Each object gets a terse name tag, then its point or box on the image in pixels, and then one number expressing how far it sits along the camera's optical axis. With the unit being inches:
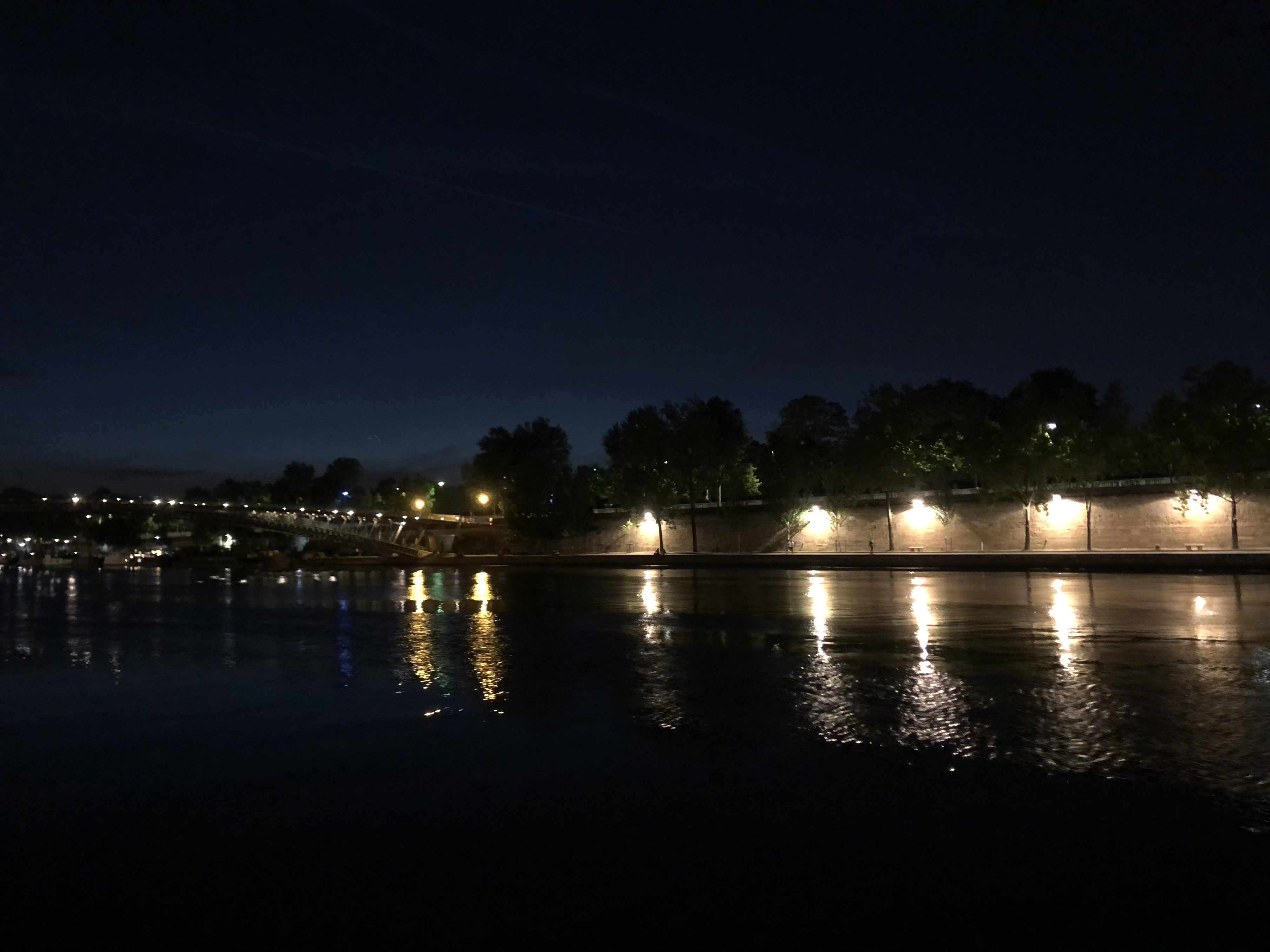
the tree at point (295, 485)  6766.7
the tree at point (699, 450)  2342.5
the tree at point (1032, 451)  1769.2
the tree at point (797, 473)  2159.2
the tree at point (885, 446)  2006.6
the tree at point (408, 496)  4542.3
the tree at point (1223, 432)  1525.6
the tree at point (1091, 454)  1768.0
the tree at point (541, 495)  2770.7
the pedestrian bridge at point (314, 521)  3299.7
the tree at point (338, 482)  6323.8
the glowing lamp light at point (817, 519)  2244.1
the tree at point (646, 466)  2357.3
